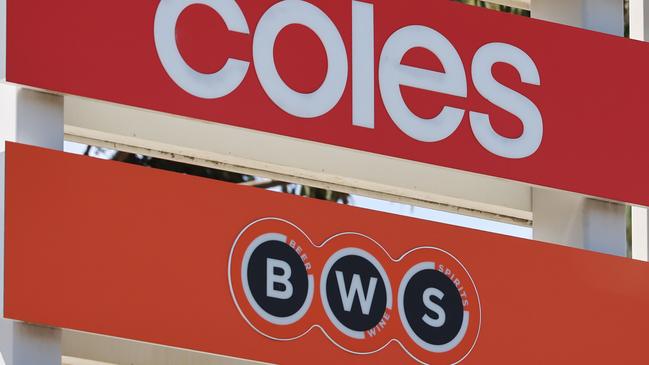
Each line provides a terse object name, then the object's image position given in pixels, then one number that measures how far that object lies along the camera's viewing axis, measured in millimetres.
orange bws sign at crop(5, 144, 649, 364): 10761
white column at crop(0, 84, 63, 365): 10732
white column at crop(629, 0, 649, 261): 13580
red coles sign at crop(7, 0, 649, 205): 11240
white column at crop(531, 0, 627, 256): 12938
